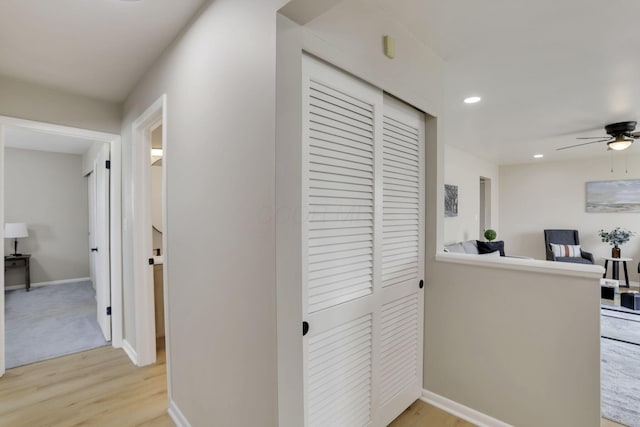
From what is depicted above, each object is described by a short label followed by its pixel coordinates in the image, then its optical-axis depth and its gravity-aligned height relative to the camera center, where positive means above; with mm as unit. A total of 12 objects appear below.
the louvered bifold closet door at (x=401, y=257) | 1760 -299
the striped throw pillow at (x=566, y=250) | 5613 -768
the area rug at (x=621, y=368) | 1988 -1353
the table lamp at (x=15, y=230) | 4691 -317
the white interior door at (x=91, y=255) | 4657 -844
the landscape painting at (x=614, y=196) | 5574 +276
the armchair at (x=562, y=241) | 5574 -632
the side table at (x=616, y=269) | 5239 -1083
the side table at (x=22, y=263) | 4875 -885
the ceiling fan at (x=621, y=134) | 3541 +939
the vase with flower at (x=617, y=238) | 5324 -510
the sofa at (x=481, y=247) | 4605 -618
